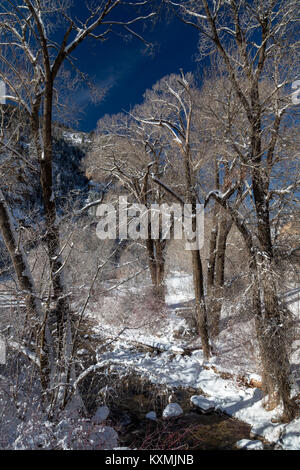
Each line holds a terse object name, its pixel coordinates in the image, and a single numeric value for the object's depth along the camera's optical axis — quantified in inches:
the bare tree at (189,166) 373.4
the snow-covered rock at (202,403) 293.0
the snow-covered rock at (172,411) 283.2
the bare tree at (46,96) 212.4
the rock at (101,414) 249.8
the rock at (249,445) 227.5
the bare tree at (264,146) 239.8
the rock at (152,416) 279.7
